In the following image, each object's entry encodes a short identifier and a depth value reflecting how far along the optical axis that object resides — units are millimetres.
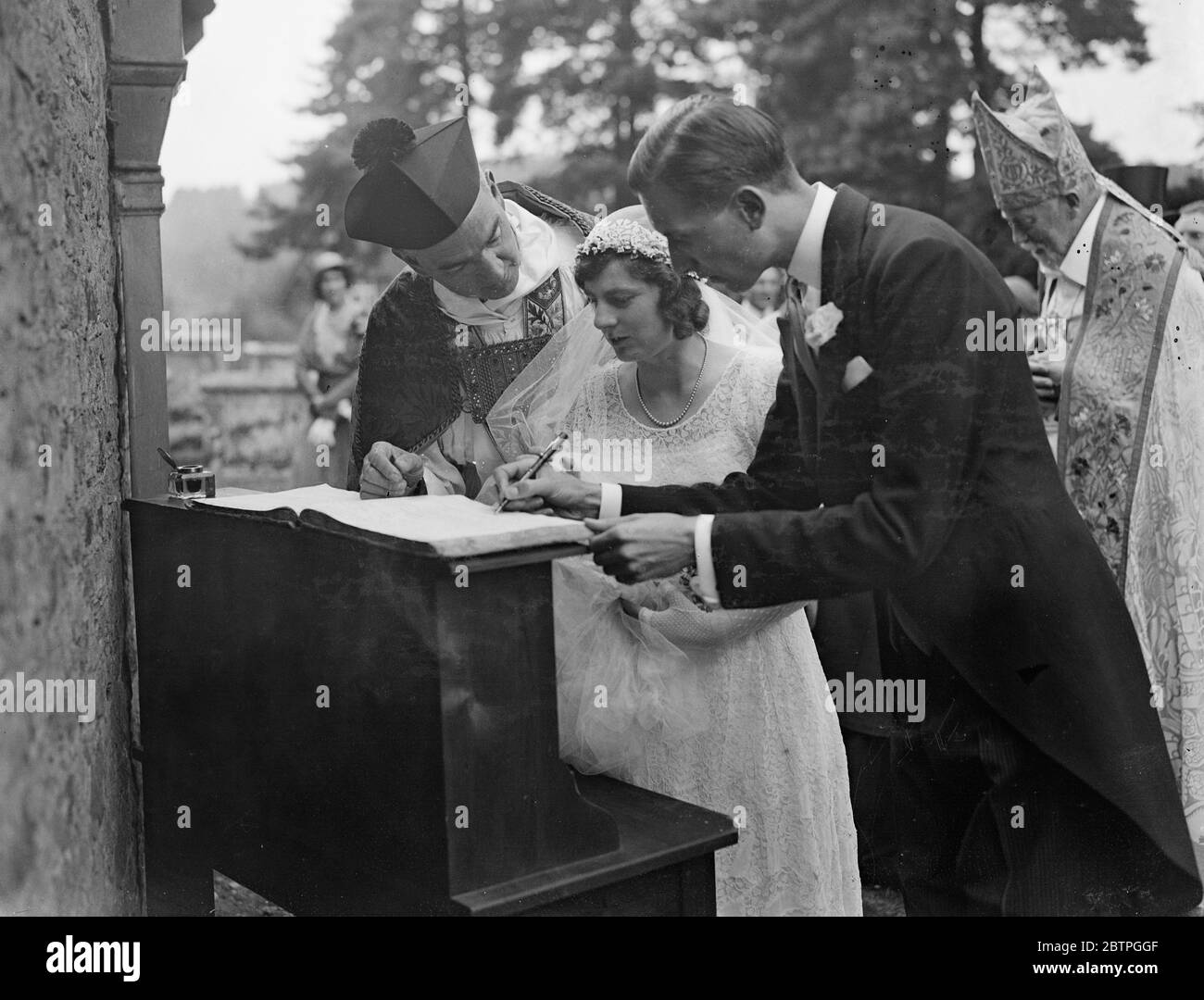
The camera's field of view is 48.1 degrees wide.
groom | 2449
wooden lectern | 2262
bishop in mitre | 3299
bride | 3021
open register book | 2244
